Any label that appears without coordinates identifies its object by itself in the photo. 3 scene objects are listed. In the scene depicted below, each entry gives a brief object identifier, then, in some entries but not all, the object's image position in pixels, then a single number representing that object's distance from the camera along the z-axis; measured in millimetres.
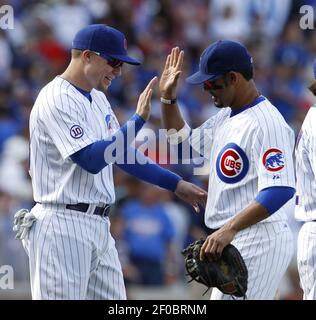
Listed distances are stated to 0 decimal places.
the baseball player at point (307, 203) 12586
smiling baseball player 12000
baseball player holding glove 11445
